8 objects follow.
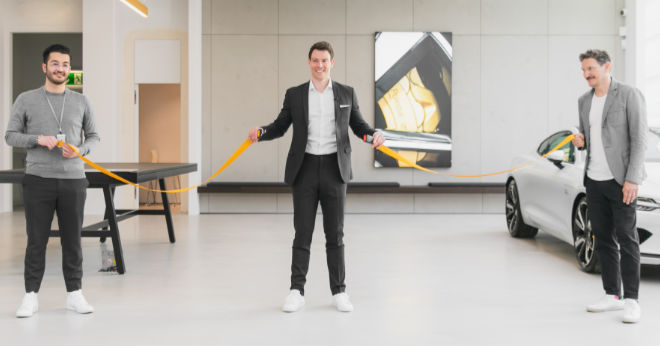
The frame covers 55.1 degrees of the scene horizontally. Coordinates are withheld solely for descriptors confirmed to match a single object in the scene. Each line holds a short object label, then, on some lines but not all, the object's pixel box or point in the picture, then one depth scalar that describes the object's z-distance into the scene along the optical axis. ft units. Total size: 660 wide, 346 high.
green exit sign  32.45
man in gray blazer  11.57
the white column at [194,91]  30.19
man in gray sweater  11.85
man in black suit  12.32
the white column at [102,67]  30.17
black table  15.56
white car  14.05
